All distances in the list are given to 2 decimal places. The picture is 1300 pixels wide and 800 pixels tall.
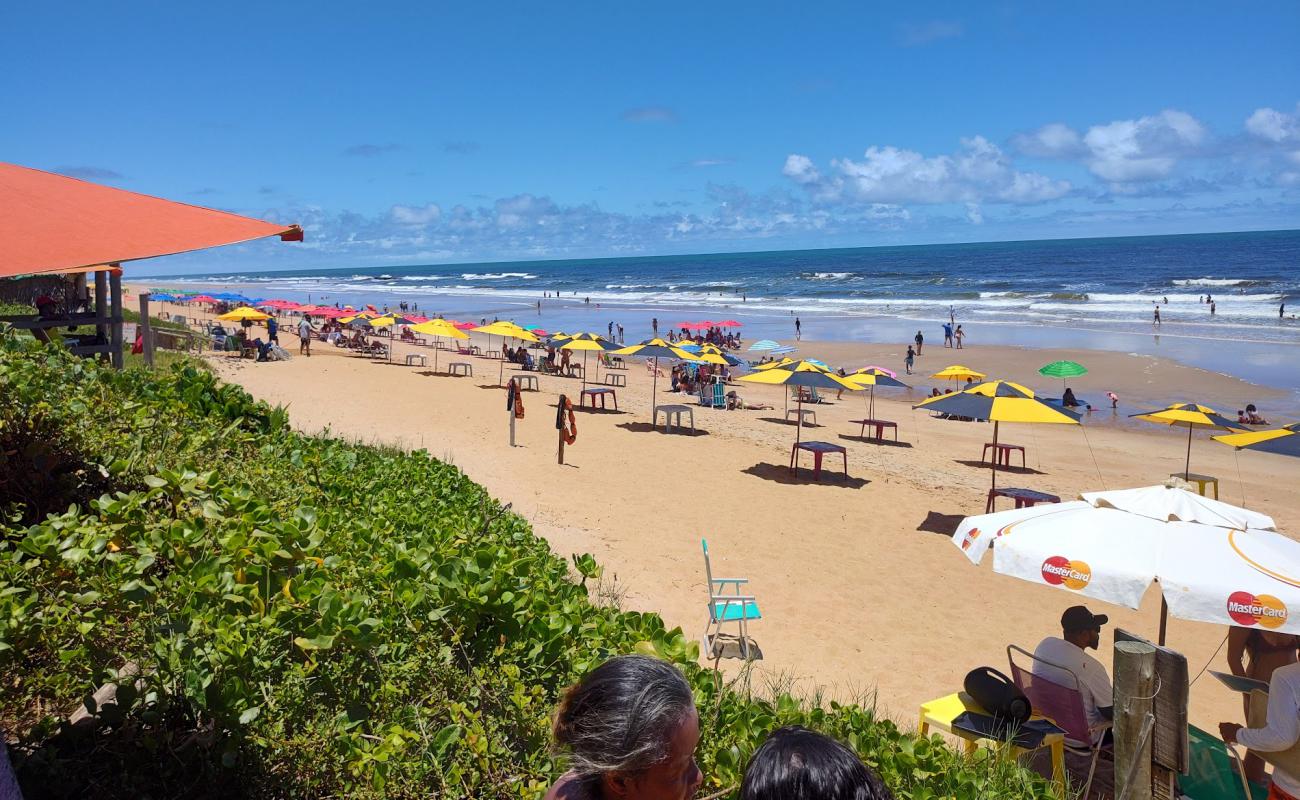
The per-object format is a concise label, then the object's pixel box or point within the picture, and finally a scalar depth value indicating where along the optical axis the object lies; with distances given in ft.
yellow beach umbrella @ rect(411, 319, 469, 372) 83.31
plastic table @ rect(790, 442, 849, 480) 47.70
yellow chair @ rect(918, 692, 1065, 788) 15.17
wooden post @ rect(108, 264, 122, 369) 24.87
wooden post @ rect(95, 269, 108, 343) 25.85
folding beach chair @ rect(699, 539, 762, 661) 23.50
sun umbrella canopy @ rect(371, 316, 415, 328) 102.94
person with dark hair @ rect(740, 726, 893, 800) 6.05
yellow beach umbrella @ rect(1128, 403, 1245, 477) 41.09
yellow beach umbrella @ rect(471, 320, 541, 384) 78.12
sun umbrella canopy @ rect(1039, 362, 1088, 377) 59.41
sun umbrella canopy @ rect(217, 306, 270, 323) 97.55
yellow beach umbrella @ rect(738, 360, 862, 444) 47.83
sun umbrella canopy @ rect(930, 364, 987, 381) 69.92
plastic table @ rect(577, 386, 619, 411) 70.04
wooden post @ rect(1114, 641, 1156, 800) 10.81
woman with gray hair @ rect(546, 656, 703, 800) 6.03
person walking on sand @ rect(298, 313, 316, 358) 100.68
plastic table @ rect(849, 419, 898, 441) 61.21
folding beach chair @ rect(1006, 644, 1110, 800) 16.08
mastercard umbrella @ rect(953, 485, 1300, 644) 14.38
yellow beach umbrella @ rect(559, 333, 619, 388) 71.92
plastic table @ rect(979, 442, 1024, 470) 53.93
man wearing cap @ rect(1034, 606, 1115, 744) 16.43
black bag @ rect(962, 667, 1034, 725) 15.29
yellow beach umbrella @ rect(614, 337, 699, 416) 64.59
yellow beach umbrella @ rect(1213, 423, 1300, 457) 28.94
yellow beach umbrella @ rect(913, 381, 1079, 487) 36.47
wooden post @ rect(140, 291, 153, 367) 34.97
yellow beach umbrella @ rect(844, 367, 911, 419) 57.77
